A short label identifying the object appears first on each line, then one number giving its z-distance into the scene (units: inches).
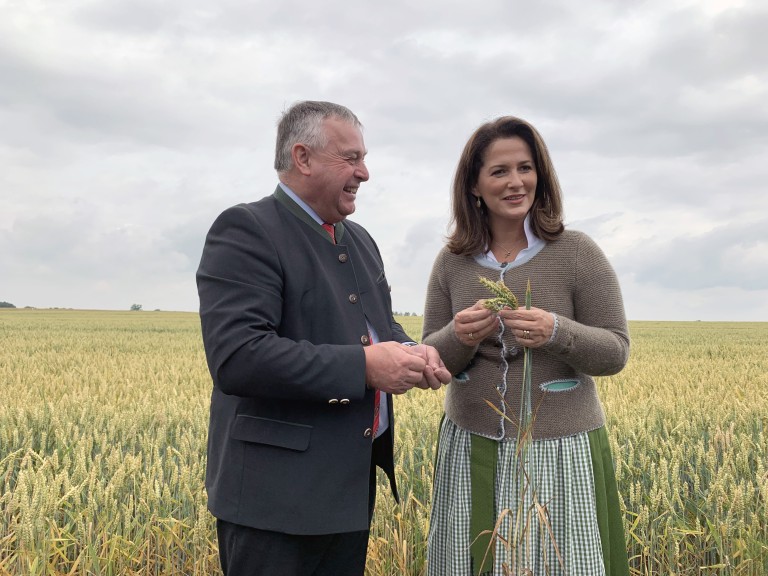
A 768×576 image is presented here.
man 76.7
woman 90.9
